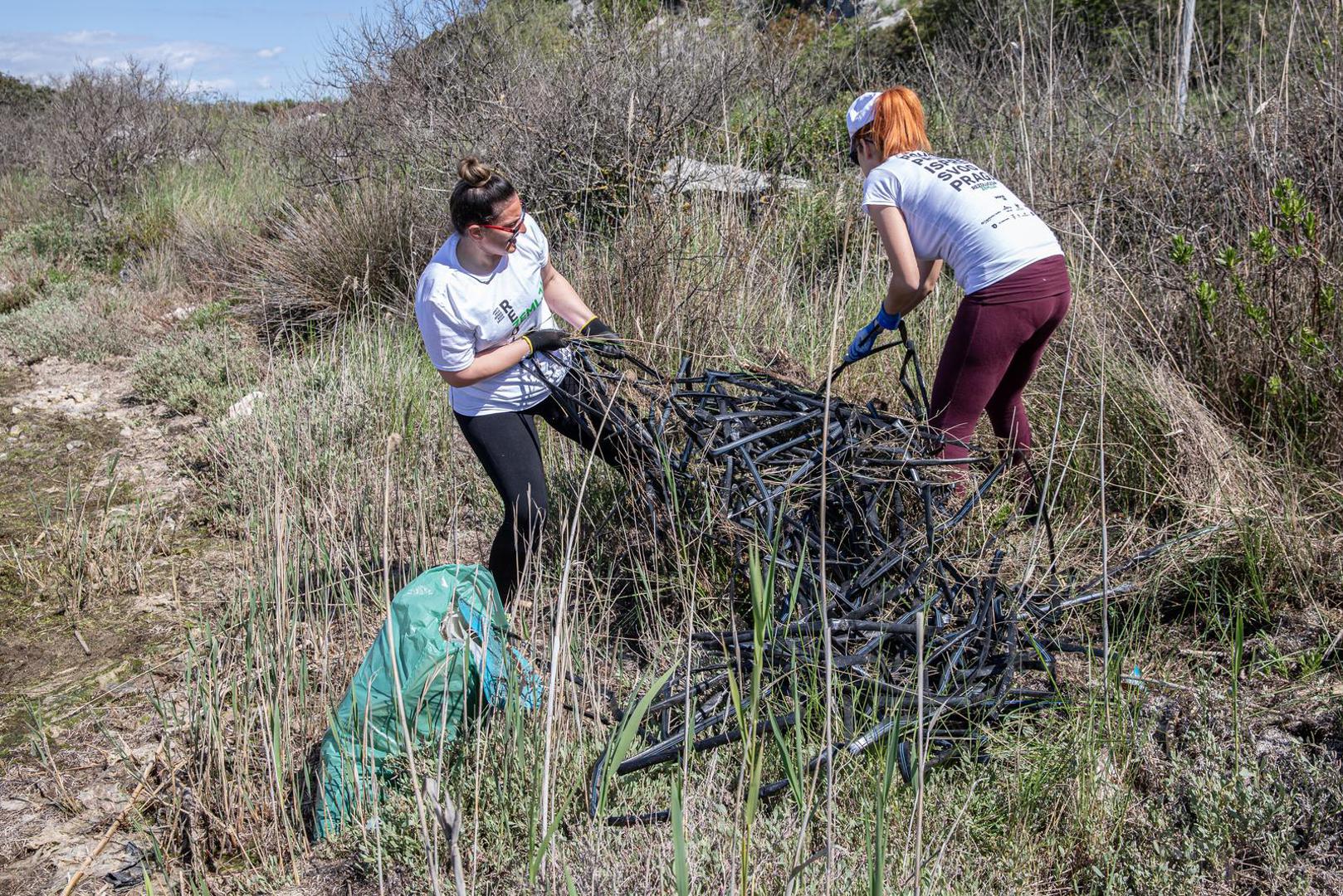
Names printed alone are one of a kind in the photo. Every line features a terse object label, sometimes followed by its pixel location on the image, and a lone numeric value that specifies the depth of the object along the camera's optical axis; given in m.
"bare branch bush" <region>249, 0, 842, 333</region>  5.62
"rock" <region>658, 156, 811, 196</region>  5.21
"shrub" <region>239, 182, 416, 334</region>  6.29
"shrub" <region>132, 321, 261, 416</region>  5.45
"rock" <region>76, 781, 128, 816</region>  2.48
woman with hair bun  2.80
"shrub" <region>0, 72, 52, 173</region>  13.95
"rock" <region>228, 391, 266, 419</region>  4.95
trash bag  2.13
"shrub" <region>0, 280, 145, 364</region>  6.77
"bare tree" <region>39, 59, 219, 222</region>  9.99
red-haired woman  2.89
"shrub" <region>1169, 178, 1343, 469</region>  2.97
